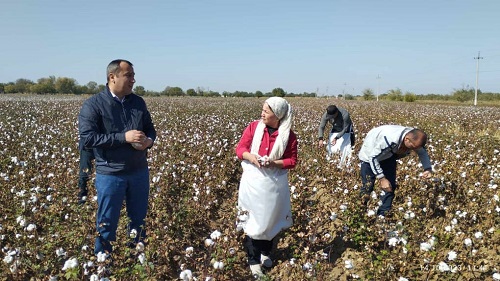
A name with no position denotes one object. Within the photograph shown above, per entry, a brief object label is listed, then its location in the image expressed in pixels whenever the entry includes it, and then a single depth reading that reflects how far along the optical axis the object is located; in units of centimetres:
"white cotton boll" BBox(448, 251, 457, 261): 245
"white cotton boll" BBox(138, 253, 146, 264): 231
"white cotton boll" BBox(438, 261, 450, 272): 241
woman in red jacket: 308
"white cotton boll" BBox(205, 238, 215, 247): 240
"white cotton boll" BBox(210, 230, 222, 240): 243
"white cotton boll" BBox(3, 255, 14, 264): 209
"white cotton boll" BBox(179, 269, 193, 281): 202
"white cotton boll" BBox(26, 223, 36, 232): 244
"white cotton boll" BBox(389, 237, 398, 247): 285
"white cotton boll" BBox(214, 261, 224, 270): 224
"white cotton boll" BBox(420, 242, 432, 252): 260
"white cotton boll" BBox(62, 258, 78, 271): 205
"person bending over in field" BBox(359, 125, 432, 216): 368
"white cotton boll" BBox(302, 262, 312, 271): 268
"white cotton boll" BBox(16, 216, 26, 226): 267
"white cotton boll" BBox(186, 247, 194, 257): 234
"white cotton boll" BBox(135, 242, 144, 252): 241
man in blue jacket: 272
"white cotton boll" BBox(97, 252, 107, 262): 214
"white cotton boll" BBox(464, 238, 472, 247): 276
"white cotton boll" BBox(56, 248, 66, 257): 234
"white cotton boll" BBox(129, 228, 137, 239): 263
